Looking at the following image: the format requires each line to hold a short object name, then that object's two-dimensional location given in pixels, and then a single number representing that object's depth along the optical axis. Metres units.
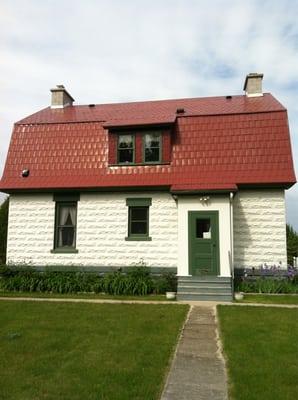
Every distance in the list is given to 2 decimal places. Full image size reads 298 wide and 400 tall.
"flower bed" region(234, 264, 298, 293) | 13.33
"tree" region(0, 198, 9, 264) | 25.84
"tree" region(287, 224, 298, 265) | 33.50
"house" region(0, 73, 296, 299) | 13.62
